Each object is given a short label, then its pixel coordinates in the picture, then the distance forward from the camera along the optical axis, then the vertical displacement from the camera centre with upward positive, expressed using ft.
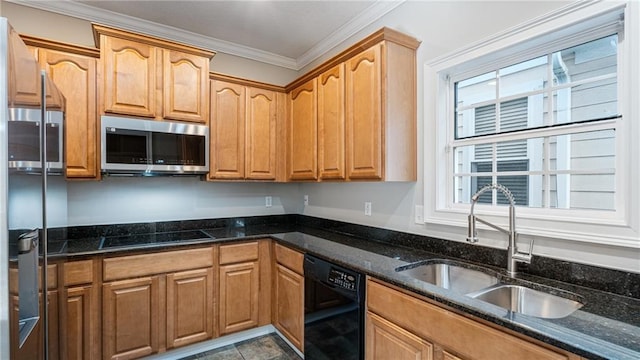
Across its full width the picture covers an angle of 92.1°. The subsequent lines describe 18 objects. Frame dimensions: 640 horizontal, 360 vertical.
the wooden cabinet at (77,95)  7.02 +1.94
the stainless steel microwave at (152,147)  7.41 +0.79
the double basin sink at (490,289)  4.38 -1.82
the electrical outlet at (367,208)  8.48 -0.83
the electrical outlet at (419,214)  7.00 -0.82
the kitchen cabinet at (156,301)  6.93 -2.96
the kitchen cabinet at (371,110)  6.70 +1.60
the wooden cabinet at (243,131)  9.07 +1.46
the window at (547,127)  4.40 +0.92
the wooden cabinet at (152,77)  7.44 +2.60
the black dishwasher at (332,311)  5.71 -2.73
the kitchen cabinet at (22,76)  3.06 +1.12
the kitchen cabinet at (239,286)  8.19 -2.95
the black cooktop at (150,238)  7.49 -1.60
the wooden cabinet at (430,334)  3.51 -2.09
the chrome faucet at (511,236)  5.04 -0.97
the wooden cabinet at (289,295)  7.50 -3.02
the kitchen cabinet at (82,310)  6.36 -2.82
